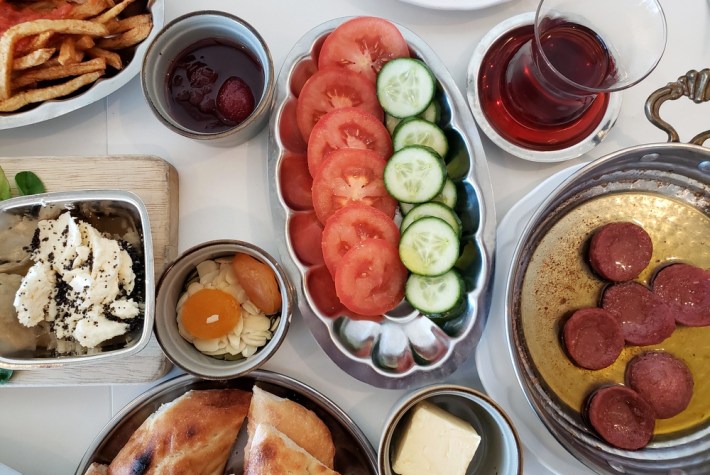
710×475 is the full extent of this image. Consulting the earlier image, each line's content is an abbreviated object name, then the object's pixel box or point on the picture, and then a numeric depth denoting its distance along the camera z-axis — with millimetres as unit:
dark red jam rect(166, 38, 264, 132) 447
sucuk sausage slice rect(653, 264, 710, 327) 430
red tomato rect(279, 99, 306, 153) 441
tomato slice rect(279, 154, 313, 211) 442
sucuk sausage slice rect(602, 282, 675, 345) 429
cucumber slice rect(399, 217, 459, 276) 398
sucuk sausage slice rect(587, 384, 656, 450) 418
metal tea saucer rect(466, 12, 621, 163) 450
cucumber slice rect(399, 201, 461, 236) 414
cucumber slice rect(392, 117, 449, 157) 421
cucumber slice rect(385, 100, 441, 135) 434
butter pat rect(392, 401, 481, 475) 402
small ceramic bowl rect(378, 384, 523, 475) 396
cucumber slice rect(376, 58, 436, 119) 424
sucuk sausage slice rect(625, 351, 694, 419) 426
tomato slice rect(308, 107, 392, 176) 415
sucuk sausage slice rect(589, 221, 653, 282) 427
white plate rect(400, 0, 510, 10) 461
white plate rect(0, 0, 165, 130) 441
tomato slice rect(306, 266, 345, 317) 431
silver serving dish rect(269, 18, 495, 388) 426
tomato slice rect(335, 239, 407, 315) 400
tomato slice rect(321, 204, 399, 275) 405
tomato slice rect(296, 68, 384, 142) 429
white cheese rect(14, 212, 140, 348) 396
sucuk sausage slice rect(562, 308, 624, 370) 421
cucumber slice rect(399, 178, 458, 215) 425
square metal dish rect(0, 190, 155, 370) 391
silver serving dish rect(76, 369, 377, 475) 432
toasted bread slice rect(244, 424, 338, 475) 393
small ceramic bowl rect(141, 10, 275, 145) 425
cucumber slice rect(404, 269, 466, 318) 409
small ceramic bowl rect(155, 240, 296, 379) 407
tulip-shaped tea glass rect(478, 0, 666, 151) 433
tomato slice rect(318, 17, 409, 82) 434
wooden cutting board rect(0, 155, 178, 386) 449
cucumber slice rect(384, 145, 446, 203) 403
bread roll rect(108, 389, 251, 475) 408
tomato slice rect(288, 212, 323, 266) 437
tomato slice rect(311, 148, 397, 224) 409
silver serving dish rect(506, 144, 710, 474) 426
